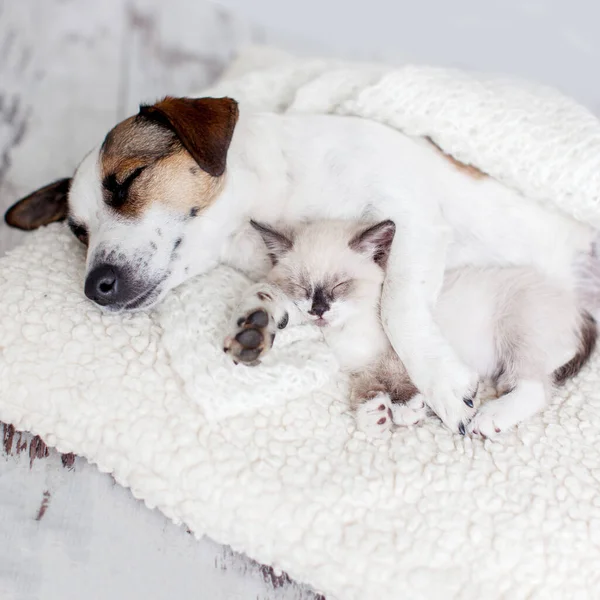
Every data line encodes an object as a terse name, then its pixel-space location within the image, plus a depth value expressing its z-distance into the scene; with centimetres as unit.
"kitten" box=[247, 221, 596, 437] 74
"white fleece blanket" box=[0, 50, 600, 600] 65
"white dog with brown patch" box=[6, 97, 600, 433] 74
